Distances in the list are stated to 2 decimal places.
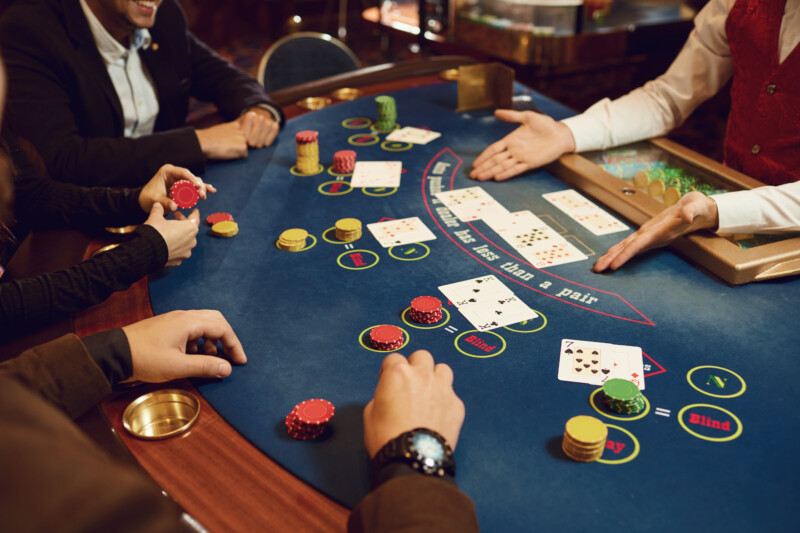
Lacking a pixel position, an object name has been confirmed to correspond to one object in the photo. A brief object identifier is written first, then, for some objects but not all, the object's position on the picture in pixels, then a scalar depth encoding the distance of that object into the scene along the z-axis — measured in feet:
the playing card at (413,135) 7.73
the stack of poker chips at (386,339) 4.24
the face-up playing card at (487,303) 4.56
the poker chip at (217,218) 5.89
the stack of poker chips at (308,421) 3.56
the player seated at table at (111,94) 6.88
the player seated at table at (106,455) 1.87
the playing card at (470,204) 6.04
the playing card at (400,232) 5.62
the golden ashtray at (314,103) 9.04
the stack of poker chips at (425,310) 4.48
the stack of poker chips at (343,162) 6.86
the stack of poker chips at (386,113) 7.91
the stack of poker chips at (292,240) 5.48
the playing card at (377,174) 6.73
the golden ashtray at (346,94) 9.29
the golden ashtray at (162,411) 3.82
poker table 3.22
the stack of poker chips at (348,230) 5.59
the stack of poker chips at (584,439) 3.36
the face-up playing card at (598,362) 4.02
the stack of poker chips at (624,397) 3.68
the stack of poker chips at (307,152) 6.77
